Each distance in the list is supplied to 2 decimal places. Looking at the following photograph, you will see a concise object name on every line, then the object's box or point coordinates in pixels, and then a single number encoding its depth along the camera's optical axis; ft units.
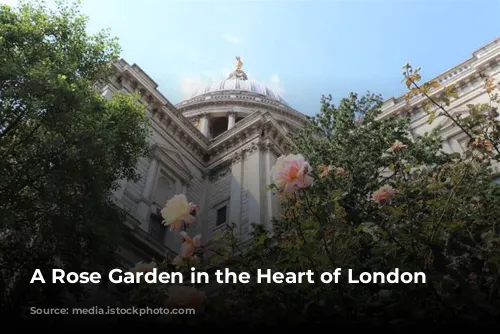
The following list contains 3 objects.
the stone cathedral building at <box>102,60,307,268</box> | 55.21
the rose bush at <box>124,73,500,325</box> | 10.59
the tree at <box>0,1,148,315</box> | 28.53
